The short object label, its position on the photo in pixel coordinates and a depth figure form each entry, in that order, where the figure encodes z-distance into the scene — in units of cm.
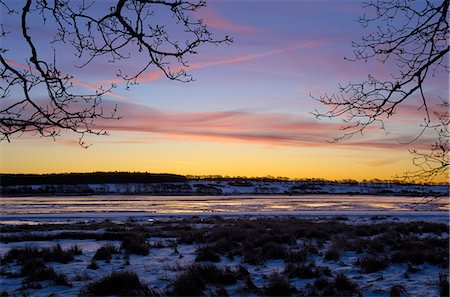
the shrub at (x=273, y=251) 1148
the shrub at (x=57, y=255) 1101
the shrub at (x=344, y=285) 778
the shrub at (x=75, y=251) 1183
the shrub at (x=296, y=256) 1094
